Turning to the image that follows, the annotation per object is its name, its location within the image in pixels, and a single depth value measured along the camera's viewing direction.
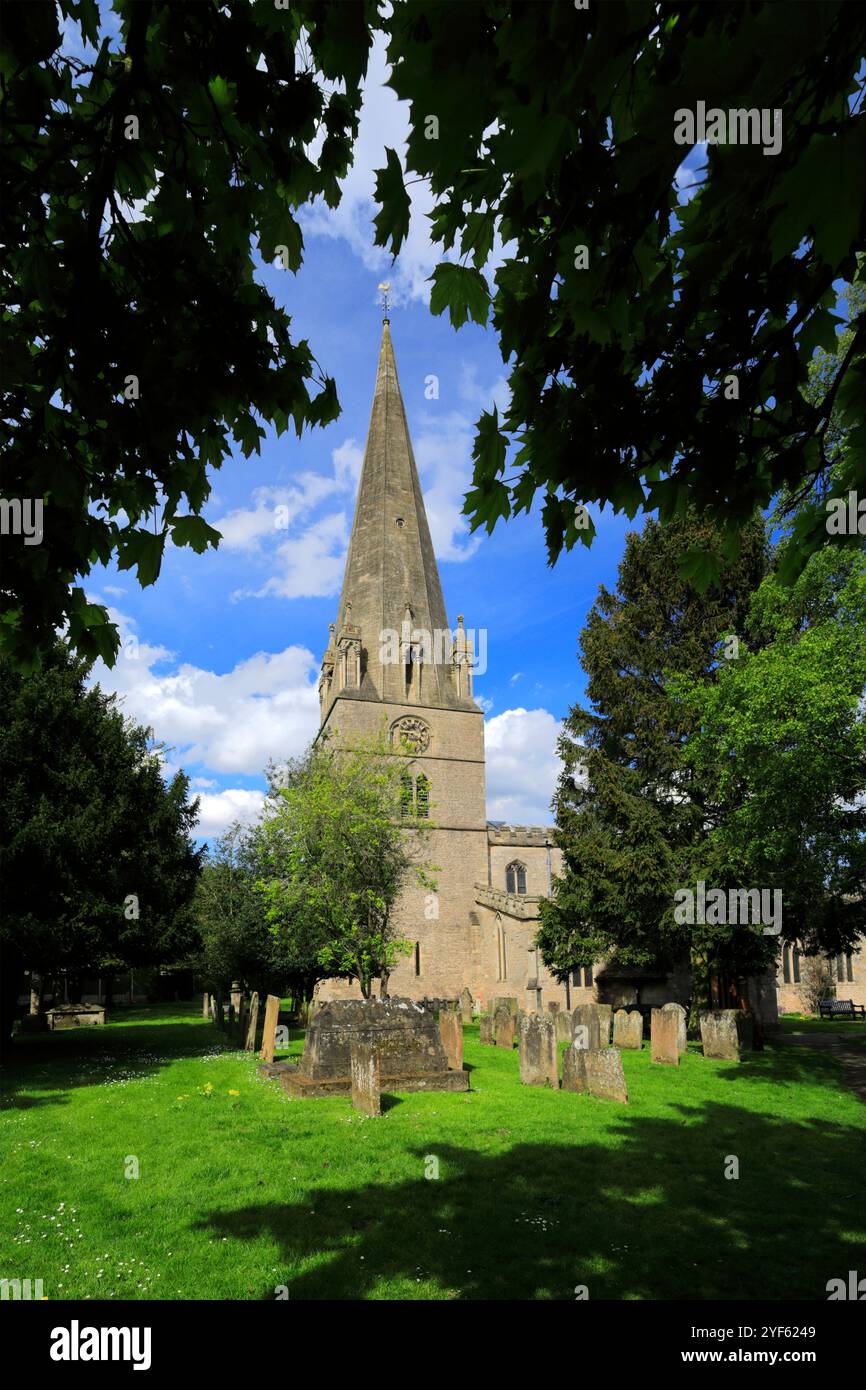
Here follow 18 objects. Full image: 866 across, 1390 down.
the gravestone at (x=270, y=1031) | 15.95
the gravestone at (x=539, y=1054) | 13.00
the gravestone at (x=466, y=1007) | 28.23
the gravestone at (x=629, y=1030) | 18.69
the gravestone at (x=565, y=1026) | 17.84
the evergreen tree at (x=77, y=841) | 15.11
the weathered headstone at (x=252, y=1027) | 18.38
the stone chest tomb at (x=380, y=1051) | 12.38
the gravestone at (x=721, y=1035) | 17.08
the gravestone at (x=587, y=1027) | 15.67
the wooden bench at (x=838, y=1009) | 34.06
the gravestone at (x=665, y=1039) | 16.00
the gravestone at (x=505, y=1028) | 19.73
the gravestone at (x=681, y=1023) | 16.49
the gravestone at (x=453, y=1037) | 13.55
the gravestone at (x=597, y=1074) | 11.66
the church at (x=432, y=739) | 33.69
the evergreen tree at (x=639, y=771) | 22.70
